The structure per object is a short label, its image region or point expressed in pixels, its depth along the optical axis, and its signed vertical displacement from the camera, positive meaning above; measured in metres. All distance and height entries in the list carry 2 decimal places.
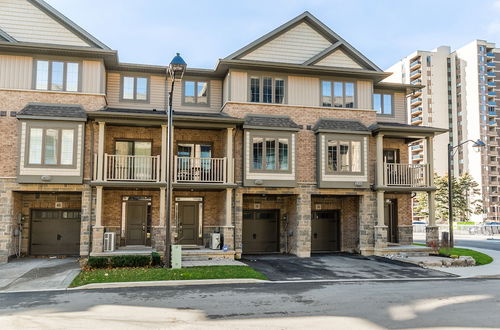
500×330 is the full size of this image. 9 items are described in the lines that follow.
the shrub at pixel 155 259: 15.94 -2.25
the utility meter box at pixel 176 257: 15.12 -2.05
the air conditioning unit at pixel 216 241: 19.06 -1.84
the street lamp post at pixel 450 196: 21.56 +0.34
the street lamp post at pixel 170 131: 13.98 +2.52
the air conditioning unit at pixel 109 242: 18.39 -1.85
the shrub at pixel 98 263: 15.35 -2.32
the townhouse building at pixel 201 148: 18.14 +2.47
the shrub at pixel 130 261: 15.60 -2.28
